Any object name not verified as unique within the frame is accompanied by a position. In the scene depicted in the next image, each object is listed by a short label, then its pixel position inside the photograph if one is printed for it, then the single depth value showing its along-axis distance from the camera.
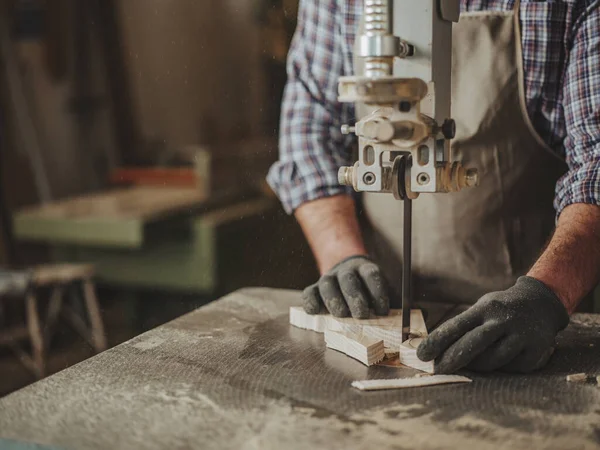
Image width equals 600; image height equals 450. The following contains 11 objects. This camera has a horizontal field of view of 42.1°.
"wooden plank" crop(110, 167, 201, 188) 4.49
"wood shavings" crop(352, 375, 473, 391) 1.13
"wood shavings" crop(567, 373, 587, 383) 1.15
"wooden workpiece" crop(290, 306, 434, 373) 1.25
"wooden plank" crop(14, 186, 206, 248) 3.62
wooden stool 3.44
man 1.48
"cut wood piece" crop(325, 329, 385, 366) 1.24
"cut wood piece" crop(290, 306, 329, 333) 1.41
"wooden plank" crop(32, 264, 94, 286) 3.52
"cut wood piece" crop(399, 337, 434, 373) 1.20
